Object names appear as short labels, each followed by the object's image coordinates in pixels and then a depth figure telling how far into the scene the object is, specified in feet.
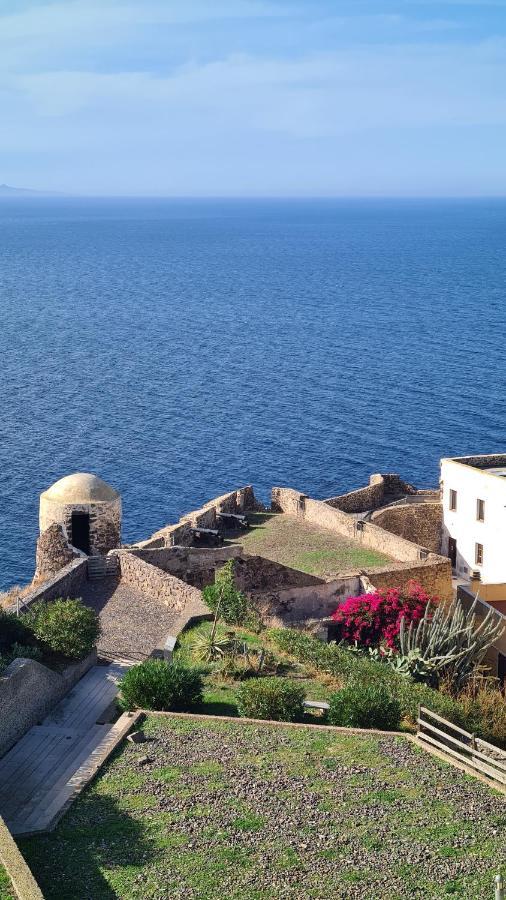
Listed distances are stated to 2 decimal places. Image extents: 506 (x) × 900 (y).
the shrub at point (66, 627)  89.86
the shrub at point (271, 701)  80.07
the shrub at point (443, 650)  94.89
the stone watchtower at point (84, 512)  129.39
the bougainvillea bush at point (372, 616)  116.47
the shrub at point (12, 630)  87.71
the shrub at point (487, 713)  81.10
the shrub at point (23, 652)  83.71
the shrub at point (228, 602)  103.65
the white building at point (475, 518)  152.25
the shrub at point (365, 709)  79.25
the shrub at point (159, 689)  81.10
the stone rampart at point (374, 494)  162.81
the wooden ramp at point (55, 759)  65.62
